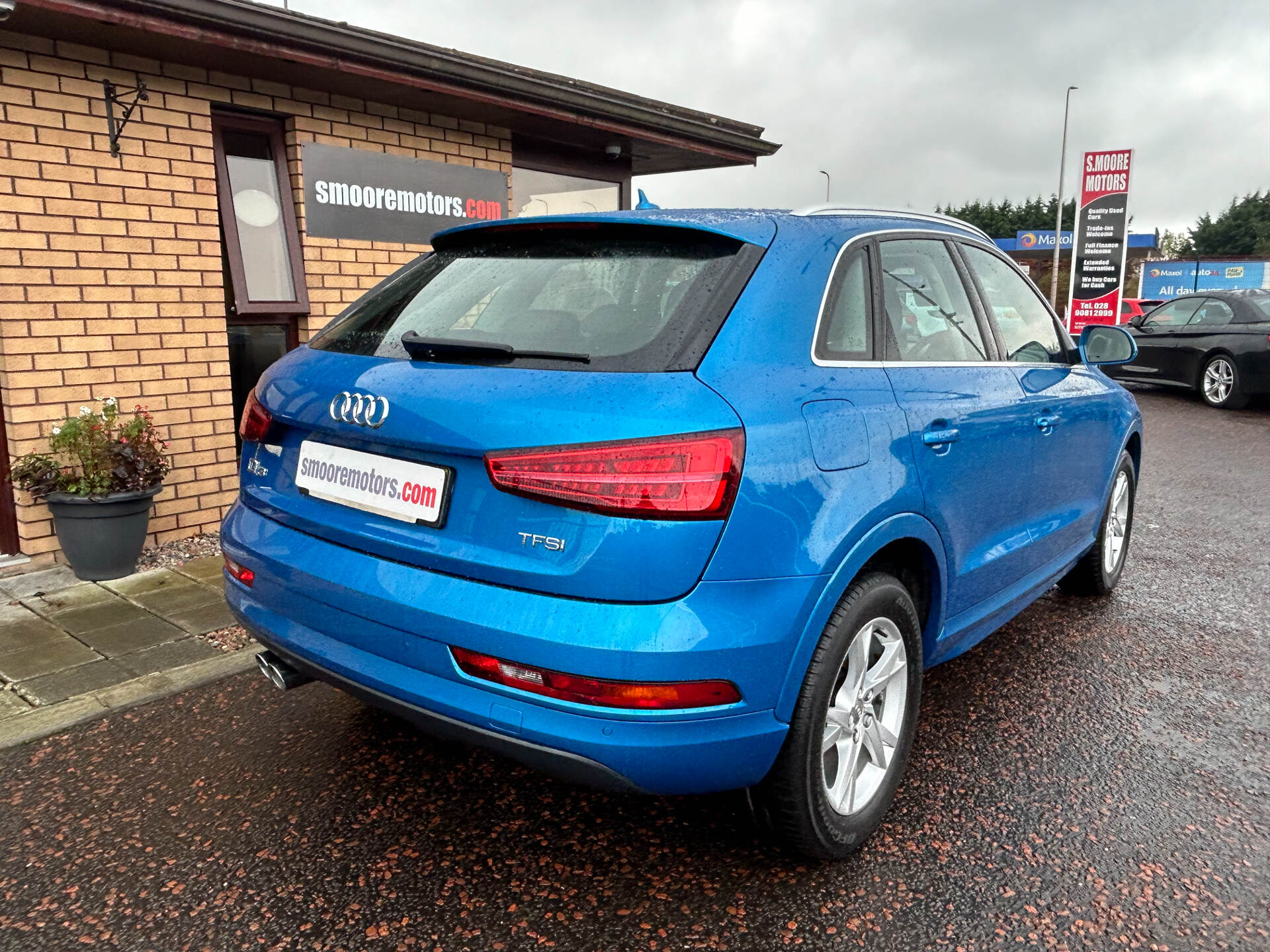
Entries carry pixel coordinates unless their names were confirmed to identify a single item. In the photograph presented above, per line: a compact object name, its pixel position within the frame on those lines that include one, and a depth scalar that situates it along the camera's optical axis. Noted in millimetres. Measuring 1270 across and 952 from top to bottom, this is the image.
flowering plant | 4906
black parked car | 12969
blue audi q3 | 2049
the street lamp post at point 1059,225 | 34281
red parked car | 22047
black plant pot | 4852
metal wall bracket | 5176
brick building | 4949
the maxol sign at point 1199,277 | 43844
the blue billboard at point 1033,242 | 57188
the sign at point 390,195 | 6332
